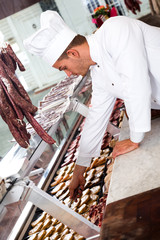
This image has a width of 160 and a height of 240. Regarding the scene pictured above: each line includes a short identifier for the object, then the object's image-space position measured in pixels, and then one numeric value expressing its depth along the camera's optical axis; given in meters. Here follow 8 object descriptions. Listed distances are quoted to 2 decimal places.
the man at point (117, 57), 1.35
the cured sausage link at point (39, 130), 1.91
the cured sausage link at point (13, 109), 1.83
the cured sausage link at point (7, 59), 1.98
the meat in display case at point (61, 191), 1.60
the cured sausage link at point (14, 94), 1.82
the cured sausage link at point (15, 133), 1.85
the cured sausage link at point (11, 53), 2.02
